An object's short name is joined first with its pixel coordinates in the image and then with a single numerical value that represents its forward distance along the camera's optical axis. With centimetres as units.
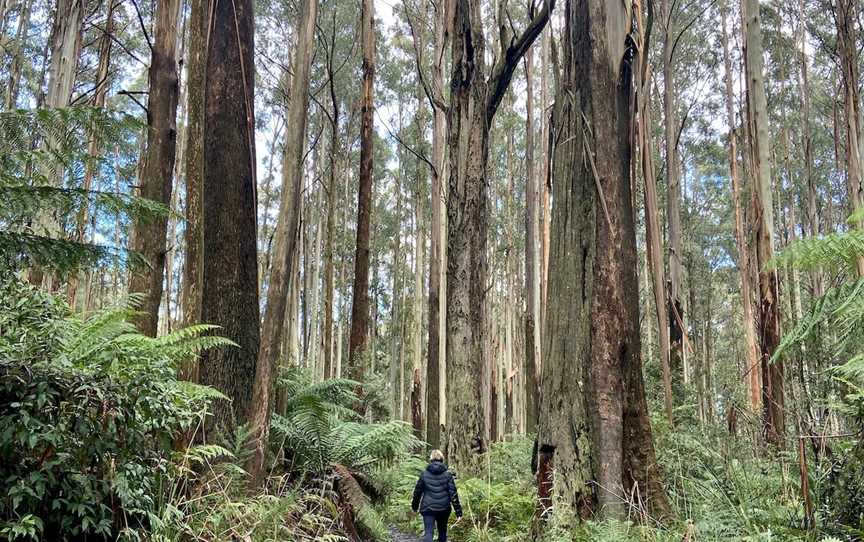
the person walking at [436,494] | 642
